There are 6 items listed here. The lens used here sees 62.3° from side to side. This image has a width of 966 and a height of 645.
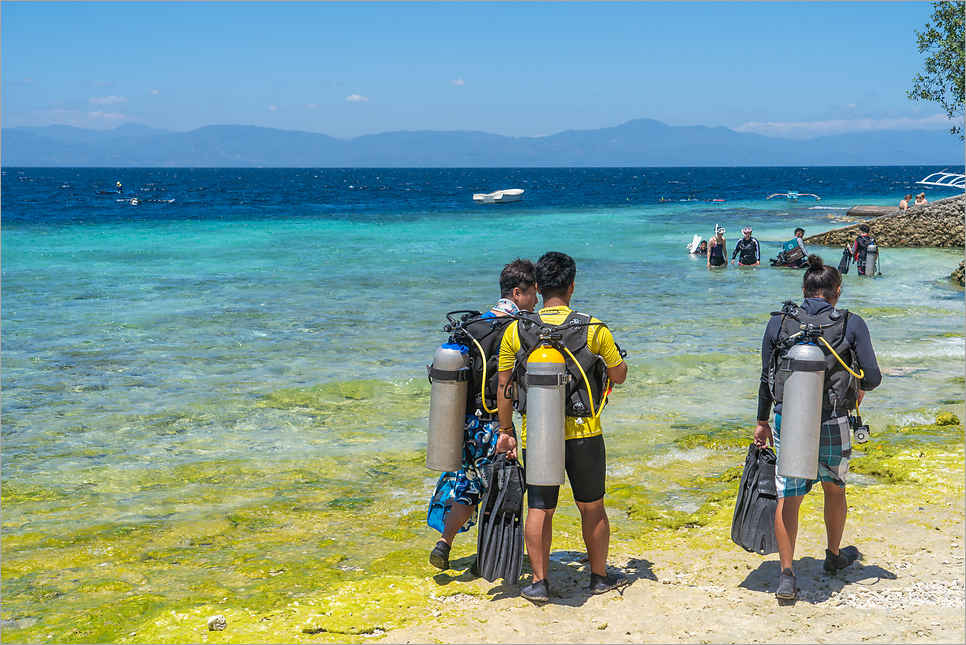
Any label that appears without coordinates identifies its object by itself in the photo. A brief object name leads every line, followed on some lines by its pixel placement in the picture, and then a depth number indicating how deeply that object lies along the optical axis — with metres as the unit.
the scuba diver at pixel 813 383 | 4.31
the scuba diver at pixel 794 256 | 22.75
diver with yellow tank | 4.31
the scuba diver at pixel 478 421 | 4.84
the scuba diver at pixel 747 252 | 23.50
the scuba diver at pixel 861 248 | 21.28
